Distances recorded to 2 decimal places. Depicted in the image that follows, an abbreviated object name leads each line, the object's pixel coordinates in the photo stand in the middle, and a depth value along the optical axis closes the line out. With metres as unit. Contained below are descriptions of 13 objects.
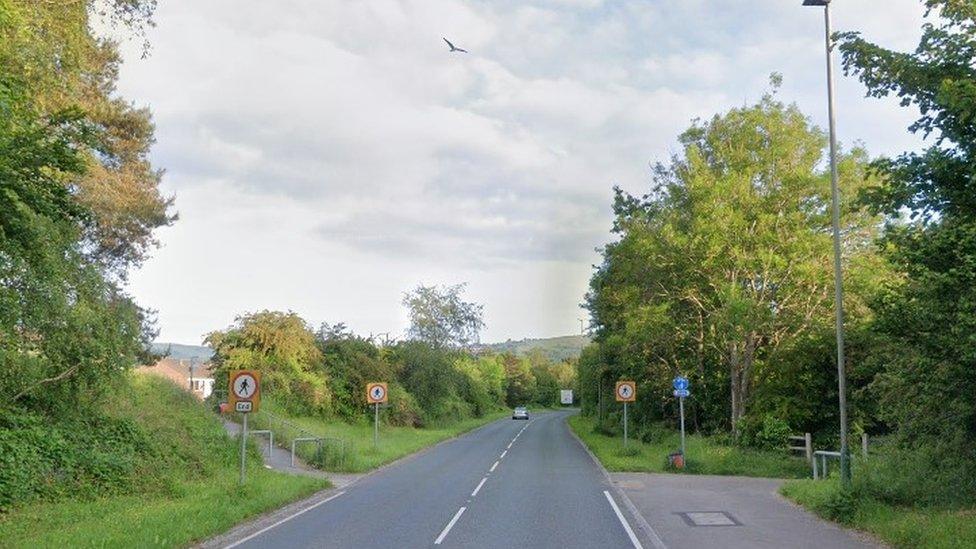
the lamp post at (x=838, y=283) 15.98
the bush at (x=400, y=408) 50.12
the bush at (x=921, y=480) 13.64
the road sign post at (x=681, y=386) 26.53
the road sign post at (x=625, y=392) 30.36
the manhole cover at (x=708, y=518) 14.91
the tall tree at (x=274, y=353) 40.75
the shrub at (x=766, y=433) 29.59
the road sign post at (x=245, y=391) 17.69
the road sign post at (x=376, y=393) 31.64
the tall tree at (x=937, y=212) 11.38
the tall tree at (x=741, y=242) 31.36
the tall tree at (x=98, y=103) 12.84
